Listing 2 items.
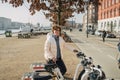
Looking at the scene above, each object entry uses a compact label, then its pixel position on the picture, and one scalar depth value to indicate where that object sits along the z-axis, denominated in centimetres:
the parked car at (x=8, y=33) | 2588
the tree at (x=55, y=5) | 524
